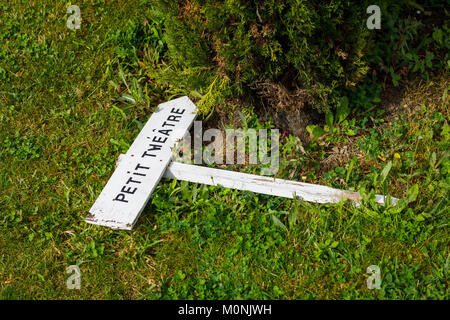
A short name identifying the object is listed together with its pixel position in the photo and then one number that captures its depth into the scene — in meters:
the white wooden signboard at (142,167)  3.02
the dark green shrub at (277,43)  2.90
